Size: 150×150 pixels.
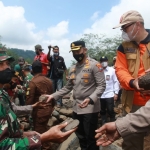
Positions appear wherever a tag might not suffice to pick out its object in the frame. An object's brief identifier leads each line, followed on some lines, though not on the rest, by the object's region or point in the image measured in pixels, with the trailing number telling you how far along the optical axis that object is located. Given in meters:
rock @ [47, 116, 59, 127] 4.79
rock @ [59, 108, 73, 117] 5.28
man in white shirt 4.51
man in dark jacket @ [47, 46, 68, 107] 5.37
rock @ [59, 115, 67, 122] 5.10
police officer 2.79
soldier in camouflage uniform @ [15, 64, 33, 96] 4.47
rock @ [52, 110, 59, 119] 5.08
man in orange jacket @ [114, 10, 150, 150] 2.03
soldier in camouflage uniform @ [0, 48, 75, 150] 1.28
